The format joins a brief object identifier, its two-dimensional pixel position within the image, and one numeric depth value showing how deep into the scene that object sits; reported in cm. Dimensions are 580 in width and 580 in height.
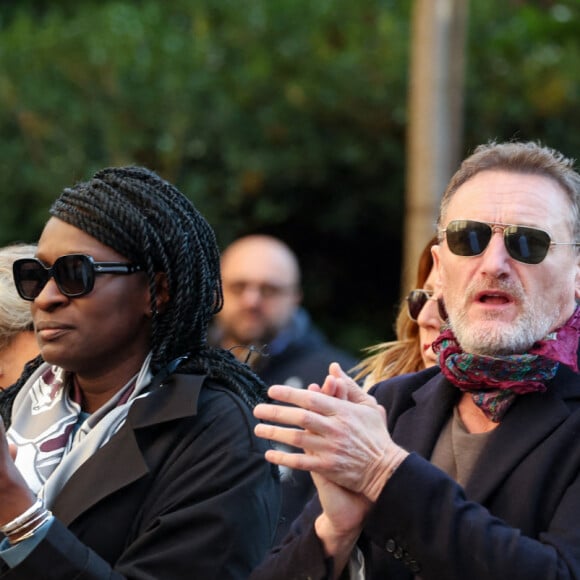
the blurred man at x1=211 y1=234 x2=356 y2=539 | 1194
